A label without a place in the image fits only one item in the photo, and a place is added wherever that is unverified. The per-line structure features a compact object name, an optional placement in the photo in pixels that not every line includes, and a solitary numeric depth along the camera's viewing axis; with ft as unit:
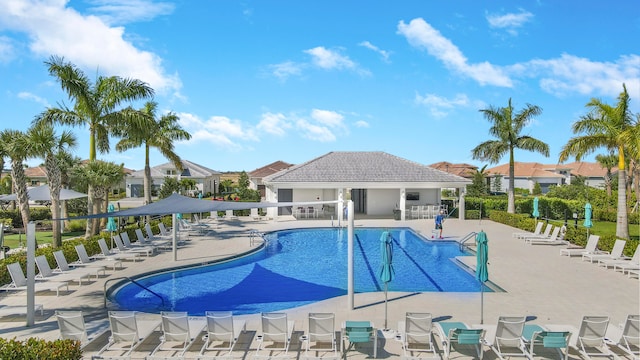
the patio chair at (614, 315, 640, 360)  25.95
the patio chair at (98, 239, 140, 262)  51.29
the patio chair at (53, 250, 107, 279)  43.14
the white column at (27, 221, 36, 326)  30.32
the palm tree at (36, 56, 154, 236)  62.03
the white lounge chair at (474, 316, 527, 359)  25.46
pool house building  102.12
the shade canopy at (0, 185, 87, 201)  64.03
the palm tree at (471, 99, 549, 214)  96.37
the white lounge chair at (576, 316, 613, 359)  25.67
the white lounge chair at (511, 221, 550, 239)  70.31
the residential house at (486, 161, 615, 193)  224.33
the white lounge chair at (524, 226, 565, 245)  66.44
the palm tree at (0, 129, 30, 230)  55.52
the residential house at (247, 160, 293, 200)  170.71
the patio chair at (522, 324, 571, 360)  24.64
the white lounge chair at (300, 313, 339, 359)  25.94
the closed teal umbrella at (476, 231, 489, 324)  32.60
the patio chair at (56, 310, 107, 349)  25.95
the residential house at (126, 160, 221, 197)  179.83
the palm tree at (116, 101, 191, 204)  85.25
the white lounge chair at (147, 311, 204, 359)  26.30
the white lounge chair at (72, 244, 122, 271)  47.47
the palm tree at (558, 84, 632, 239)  59.88
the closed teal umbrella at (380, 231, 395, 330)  32.68
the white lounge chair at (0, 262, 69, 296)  37.17
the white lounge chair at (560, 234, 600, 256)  55.11
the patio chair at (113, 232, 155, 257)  55.46
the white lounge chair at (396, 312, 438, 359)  25.75
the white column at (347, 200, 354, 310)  33.76
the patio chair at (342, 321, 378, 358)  25.12
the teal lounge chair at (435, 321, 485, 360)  24.67
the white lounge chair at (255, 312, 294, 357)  26.21
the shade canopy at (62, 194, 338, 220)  38.09
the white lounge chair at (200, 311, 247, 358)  26.22
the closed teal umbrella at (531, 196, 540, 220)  78.01
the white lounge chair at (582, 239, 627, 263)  51.19
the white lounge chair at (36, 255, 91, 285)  40.54
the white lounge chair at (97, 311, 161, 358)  25.88
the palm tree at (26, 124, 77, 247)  55.06
